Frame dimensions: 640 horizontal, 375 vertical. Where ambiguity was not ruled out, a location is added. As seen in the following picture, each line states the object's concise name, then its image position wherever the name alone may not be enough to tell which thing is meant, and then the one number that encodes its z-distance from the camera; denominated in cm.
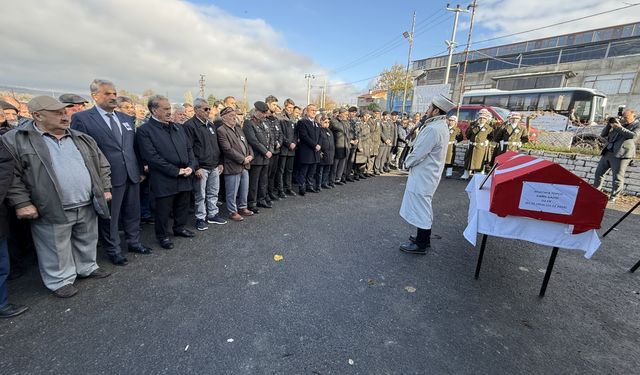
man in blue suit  299
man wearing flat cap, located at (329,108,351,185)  704
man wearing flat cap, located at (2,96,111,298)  233
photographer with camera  589
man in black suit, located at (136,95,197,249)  341
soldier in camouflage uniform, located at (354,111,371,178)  793
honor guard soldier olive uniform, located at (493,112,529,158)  820
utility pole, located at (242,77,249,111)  4489
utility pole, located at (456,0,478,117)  1954
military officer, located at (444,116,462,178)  912
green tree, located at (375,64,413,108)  3316
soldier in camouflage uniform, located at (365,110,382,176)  828
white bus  1510
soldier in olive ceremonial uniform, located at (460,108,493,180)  853
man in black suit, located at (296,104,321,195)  620
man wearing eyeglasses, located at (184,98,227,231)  409
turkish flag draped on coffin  247
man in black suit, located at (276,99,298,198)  582
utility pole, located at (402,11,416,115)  2753
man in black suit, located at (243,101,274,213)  491
